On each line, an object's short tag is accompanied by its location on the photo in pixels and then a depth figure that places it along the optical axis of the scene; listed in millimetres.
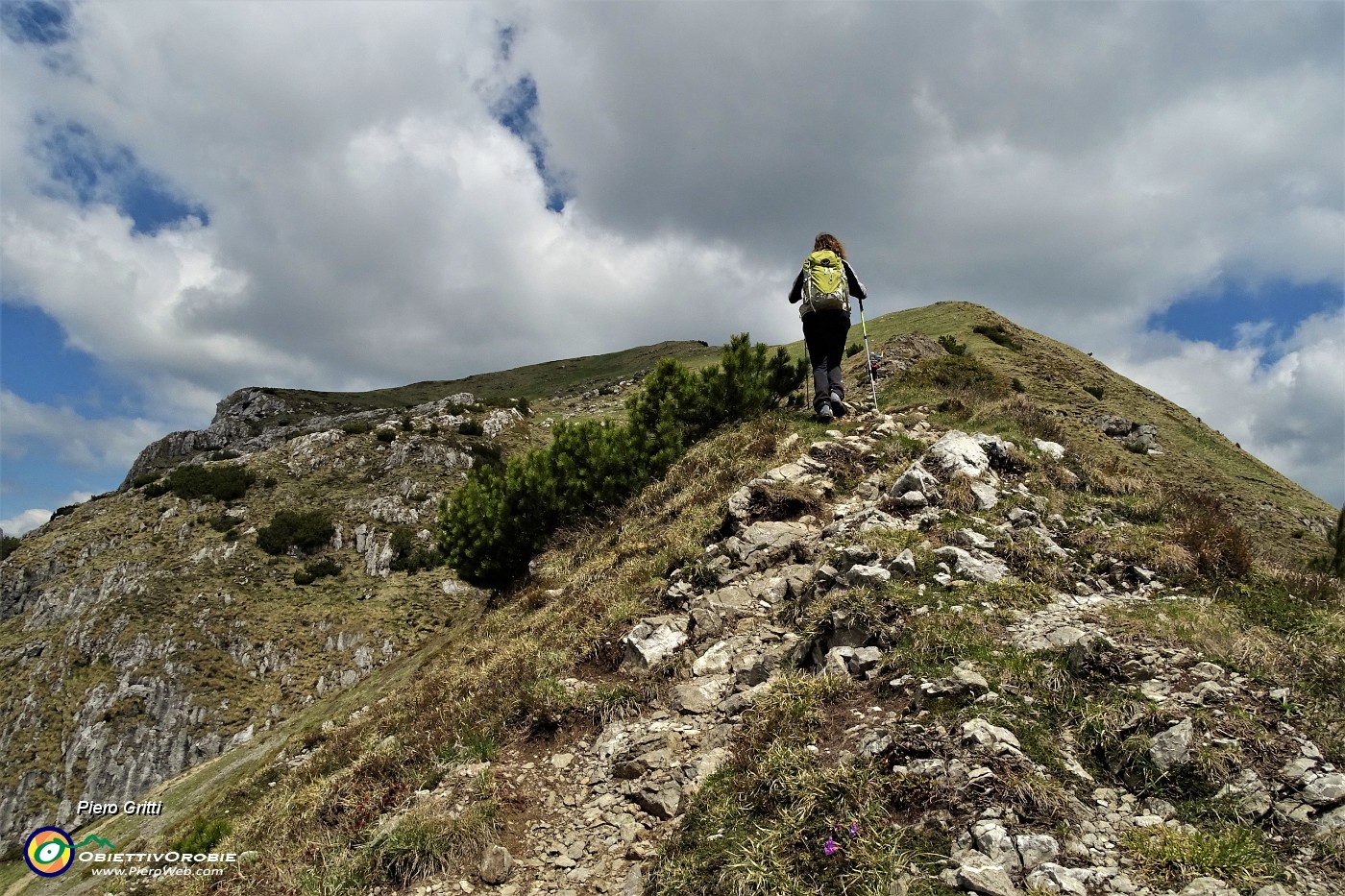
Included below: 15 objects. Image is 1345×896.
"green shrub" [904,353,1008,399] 17078
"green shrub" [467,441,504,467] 59222
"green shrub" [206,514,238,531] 49750
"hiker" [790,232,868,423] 13359
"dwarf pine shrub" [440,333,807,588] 17969
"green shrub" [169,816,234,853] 10359
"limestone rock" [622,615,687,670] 8078
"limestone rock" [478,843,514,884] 5531
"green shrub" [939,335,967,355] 28903
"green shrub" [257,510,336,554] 47938
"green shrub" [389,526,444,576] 47000
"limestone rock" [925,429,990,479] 9867
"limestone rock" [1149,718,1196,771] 4523
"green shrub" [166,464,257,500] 54406
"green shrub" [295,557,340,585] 45125
